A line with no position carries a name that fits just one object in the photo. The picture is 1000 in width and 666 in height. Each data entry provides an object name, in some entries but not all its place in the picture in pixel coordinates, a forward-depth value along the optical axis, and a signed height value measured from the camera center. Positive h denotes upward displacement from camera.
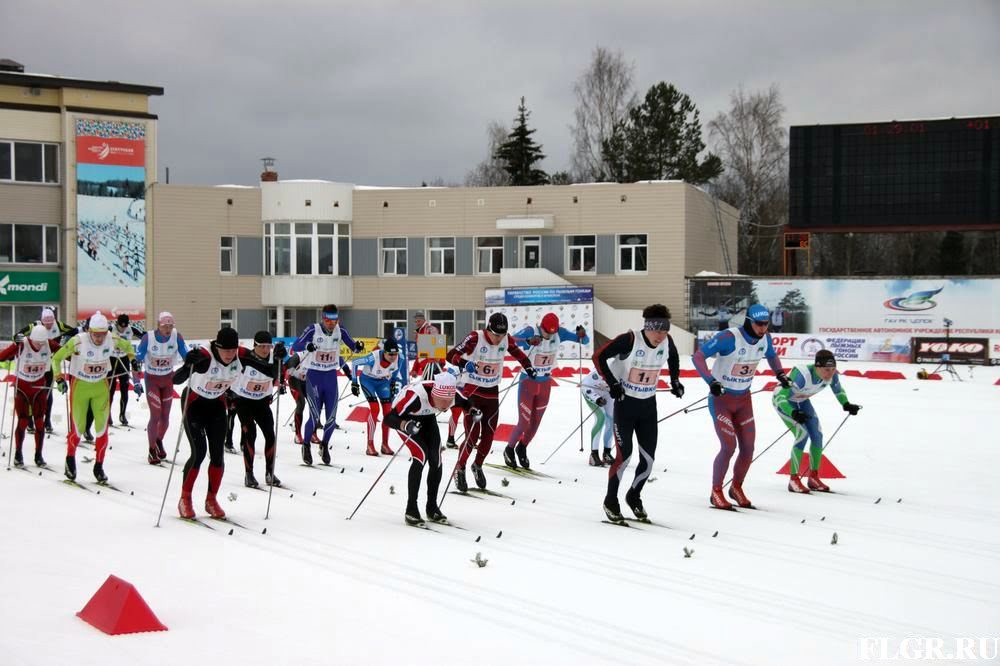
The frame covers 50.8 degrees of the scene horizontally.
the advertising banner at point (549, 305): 42.31 -0.24
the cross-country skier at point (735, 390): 11.04 -0.96
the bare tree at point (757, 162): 63.34 +8.35
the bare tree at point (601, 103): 60.72 +11.45
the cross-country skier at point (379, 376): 15.72 -1.15
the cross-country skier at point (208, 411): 10.18 -1.08
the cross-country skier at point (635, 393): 10.20 -0.92
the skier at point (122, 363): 16.76 -1.01
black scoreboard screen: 35.59 +4.31
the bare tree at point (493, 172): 75.25 +9.74
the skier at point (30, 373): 14.38 -1.01
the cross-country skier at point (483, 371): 12.23 -0.85
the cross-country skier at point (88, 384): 12.55 -1.01
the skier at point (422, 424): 9.84 -1.17
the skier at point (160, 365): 14.80 -0.92
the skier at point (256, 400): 11.60 -1.14
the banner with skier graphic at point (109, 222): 45.53 +3.39
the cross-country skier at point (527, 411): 13.80 -1.46
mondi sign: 45.41 +0.58
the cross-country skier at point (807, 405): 12.09 -1.24
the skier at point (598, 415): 13.93 -1.60
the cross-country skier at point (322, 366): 15.00 -0.95
